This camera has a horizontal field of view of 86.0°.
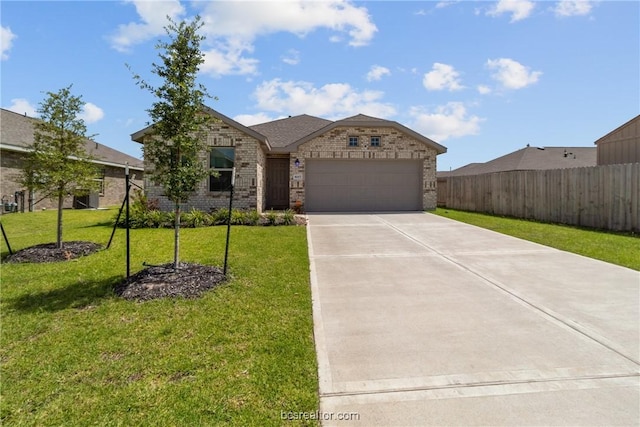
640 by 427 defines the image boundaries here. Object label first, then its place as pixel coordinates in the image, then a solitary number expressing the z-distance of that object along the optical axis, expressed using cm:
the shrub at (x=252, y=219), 1180
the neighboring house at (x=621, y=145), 1639
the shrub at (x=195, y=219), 1152
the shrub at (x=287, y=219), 1183
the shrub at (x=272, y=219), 1177
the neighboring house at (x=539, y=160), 2261
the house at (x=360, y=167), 1644
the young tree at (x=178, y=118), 522
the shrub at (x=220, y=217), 1206
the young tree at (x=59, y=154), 709
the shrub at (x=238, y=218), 1186
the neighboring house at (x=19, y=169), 1568
